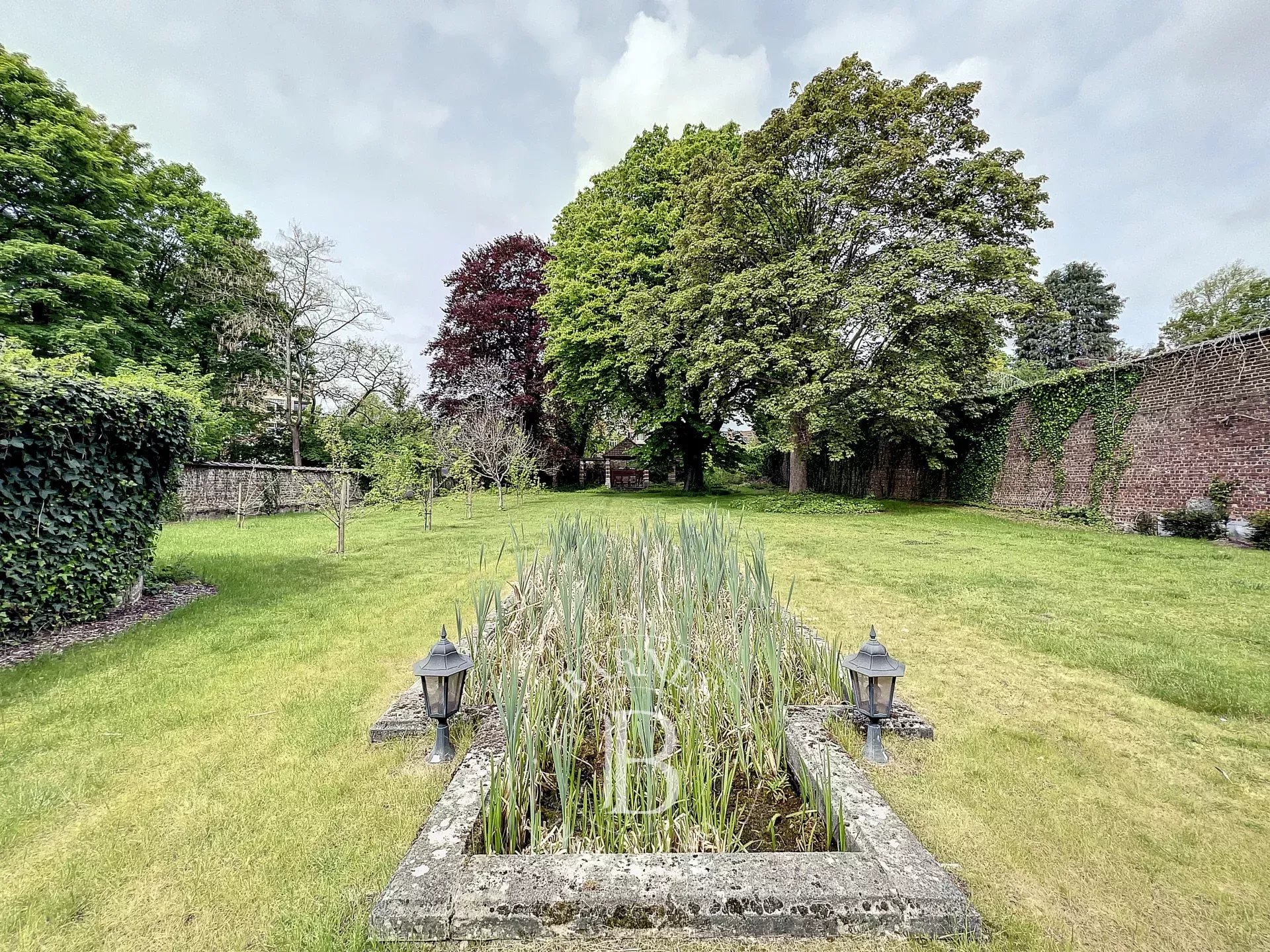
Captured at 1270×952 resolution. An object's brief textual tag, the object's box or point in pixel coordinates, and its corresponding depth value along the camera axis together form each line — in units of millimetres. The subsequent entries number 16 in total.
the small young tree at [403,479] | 8359
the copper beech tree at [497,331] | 20109
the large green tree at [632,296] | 14523
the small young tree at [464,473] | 10984
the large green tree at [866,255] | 10445
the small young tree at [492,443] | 13102
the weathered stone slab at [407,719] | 2246
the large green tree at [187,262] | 14344
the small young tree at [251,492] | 11891
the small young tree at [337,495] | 6793
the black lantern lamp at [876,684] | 2023
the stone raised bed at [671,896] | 1227
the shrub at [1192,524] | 7137
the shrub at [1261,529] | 6402
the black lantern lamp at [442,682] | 1982
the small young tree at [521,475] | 13734
